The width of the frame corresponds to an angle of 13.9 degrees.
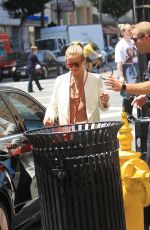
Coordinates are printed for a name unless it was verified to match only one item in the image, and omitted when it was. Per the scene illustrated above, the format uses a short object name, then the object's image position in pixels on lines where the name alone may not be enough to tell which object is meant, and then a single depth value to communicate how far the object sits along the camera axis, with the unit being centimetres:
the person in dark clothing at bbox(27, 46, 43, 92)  2306
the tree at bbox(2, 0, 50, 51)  4644
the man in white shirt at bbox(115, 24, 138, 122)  1136
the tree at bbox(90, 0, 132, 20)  6438
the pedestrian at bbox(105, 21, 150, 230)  448
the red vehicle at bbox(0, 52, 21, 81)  3362
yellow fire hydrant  440
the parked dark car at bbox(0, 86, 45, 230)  481
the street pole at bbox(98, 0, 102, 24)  6031
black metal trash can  353
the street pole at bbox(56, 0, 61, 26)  5581
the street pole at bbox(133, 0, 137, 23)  846
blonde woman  520
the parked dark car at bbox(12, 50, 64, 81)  3234
